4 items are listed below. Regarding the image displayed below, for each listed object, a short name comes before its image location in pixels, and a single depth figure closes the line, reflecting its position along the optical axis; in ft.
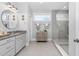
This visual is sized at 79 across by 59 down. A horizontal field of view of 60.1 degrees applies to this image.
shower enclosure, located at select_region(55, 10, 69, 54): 8.95
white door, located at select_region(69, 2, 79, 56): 2.48
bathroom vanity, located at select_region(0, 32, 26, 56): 5.32
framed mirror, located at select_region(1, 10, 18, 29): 7.15
